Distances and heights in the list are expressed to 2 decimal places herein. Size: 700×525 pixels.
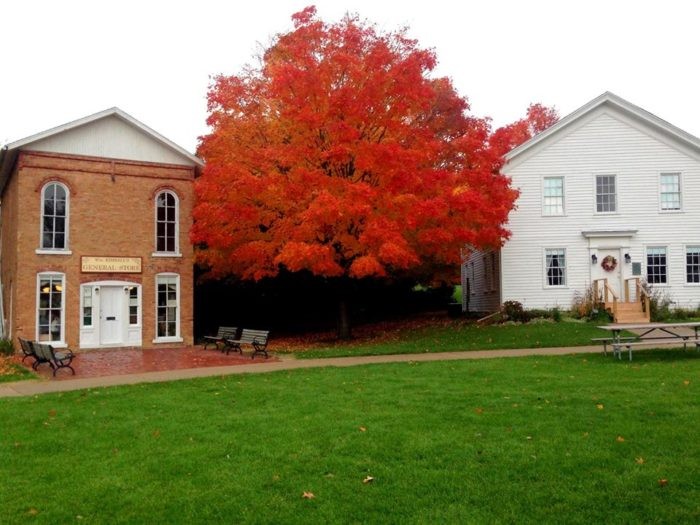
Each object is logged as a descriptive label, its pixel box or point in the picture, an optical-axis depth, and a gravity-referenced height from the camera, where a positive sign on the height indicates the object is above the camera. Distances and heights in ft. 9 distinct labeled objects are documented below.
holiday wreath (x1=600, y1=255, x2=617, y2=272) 86.17 +2.99
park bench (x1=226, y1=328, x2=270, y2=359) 61.93 -4.81
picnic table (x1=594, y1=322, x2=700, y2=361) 48.01 -3.99
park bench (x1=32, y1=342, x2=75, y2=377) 52.09 -5.15
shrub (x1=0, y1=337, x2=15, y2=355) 71.31 -5.93
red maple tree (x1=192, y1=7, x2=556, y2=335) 63.72 +12.34
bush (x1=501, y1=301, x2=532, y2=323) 82.48 -3.08
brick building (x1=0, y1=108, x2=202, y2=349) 74.43 +6.66
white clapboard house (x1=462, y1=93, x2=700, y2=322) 86.12 +10.26
